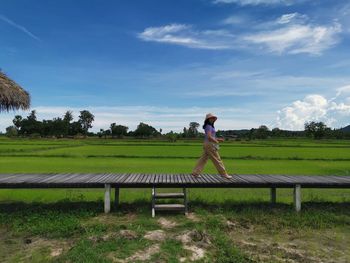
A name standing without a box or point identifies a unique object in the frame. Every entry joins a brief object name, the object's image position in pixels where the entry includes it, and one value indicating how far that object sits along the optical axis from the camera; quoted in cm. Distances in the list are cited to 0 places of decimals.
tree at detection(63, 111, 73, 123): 11350
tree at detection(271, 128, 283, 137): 11194
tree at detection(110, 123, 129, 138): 11332
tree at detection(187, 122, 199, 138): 10650
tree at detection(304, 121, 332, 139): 10769
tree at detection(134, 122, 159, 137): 10924
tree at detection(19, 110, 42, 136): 10606
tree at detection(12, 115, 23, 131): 10965
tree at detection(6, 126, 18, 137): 9850
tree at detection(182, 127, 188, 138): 10478
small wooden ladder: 729
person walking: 834
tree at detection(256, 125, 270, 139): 10221
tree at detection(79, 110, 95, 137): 12194
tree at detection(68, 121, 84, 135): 11198
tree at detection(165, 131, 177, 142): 7718
